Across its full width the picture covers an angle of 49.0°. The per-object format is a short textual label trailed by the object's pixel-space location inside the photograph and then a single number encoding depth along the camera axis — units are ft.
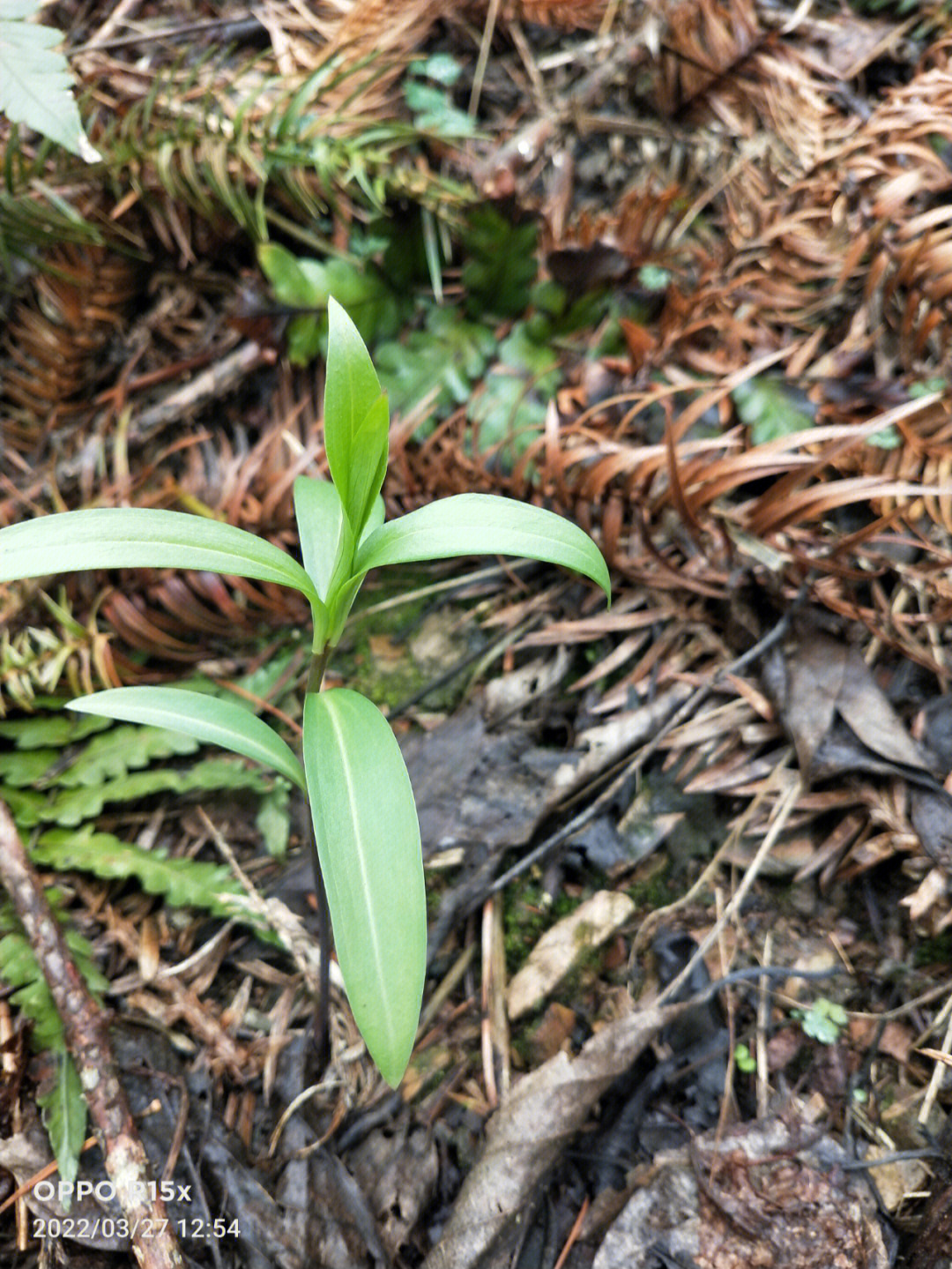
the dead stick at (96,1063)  0.83
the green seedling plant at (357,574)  0.68
